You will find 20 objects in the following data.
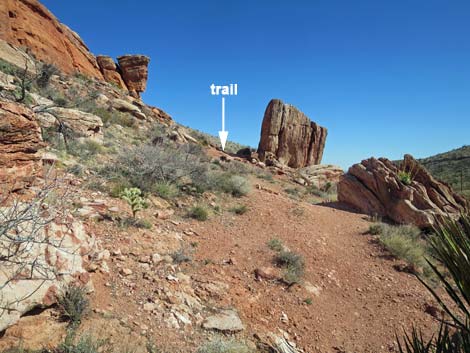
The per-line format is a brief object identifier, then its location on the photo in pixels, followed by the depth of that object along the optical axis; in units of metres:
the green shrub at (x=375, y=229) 6.98
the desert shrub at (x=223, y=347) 2.74
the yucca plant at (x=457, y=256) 1.47
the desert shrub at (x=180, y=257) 4.30
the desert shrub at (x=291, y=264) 4.61
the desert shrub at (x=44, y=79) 11.69
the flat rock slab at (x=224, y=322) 3.22
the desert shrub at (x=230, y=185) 8.11
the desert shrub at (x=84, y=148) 6.85
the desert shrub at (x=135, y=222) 4.68
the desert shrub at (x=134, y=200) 5.00
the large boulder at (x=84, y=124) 8.41
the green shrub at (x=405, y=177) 9.55
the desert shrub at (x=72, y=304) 2.54
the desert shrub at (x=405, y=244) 5.86
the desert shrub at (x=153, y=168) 6.52
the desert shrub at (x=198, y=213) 6.10
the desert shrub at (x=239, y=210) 7.03
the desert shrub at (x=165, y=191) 6.48
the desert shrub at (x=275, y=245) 5.46
